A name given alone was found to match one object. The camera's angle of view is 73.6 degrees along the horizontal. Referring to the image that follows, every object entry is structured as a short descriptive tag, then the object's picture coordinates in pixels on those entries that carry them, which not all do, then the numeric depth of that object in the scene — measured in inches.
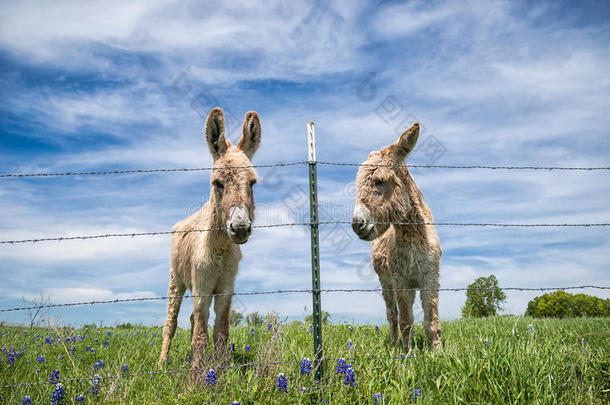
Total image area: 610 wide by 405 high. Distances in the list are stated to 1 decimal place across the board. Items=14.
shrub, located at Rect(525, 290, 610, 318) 1081.8
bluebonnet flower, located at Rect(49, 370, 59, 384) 167.9
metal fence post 139.9
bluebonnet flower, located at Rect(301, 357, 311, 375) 138.2
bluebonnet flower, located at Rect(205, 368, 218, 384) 140.6
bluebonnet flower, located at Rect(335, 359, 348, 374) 142.3
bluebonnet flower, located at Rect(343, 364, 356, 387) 132.5
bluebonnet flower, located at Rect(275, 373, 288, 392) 130.4
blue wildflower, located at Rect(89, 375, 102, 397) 146.7
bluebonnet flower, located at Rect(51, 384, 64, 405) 143.0
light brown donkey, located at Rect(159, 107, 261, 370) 172.2
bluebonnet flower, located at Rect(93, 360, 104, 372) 187.7
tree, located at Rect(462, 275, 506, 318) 746.2
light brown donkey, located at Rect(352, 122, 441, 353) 193.0
